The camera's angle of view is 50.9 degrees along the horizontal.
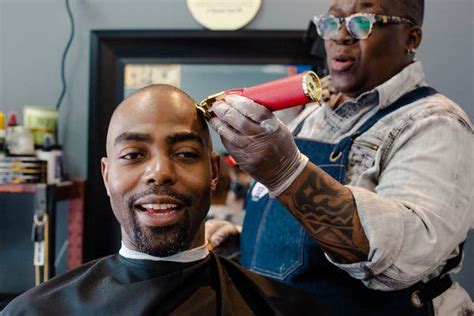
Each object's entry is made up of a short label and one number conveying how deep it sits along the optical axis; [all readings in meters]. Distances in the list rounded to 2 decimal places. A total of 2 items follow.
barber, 1.12
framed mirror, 2.66
